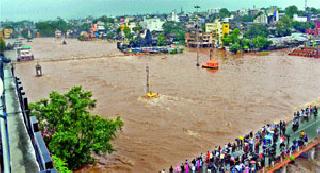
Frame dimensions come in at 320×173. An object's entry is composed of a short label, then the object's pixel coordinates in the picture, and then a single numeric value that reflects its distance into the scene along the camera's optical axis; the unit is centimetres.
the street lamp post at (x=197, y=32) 8644
